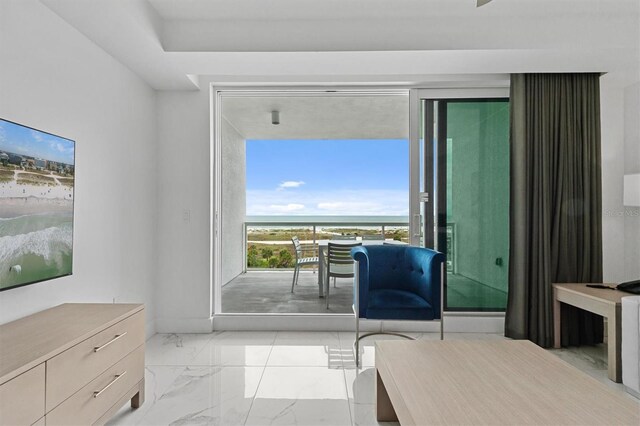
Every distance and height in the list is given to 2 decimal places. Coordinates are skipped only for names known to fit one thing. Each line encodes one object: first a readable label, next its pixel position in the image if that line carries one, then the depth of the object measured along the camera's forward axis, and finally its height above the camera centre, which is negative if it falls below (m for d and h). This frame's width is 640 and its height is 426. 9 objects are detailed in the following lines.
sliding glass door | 3.54 +0.26
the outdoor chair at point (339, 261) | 4.31 -0.49
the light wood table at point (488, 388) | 1.29 -0.67
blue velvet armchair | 2.76 -0.52
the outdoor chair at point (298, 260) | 5.37 -0.61
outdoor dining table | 4.54 -0.40
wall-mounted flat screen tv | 1.78 +0.06
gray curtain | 3.29 +0.22
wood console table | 2.52 -0.63
